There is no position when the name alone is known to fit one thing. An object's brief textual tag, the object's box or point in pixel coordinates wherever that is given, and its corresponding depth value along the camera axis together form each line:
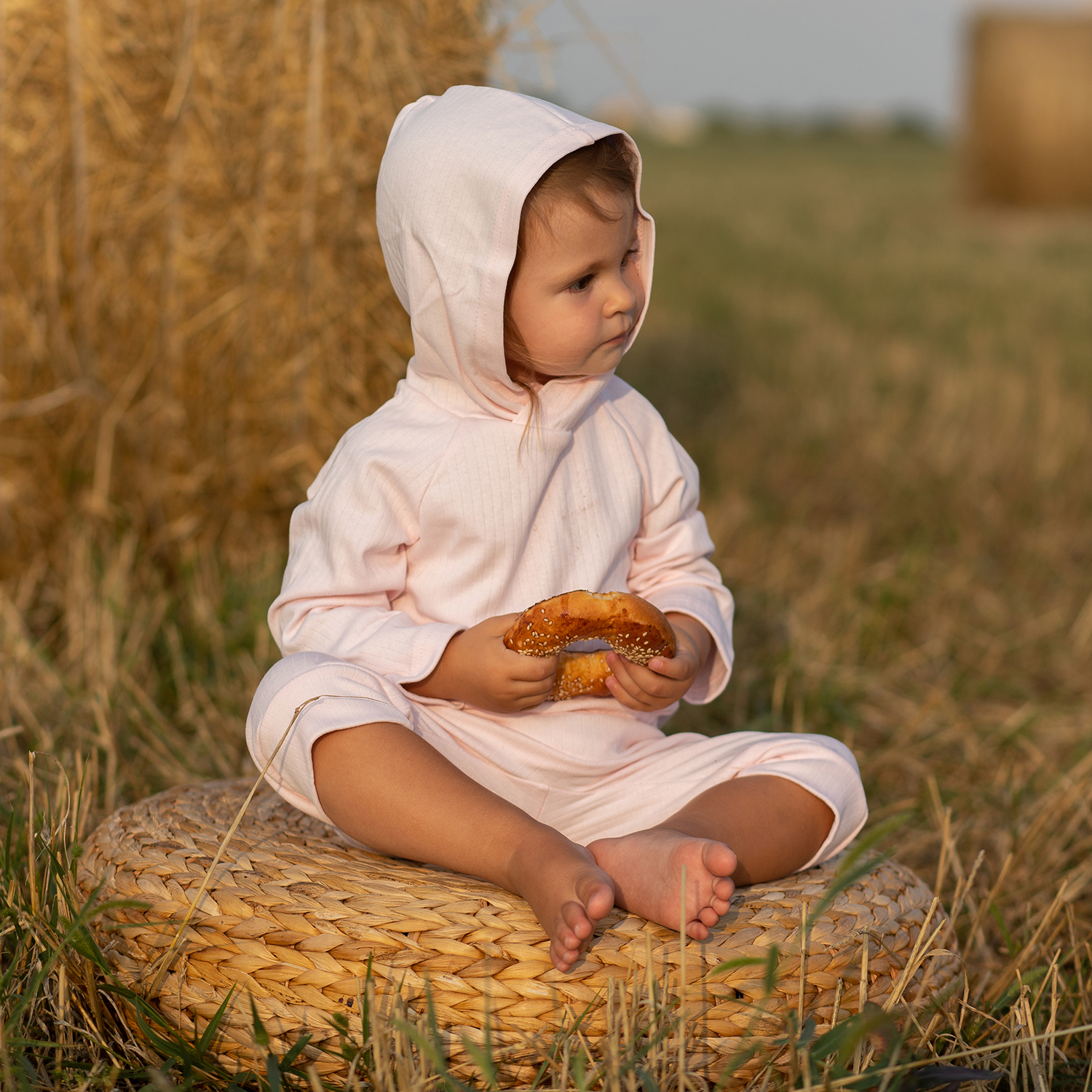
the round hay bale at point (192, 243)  2.80
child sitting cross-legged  1.65
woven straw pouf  1.46
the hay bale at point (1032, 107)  12.38
